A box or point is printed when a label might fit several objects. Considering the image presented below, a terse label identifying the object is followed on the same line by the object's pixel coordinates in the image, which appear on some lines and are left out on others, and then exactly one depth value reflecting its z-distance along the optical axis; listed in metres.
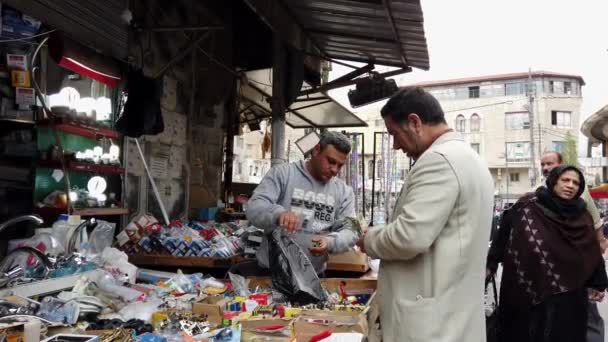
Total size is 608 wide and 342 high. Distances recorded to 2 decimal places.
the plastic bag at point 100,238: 3.09
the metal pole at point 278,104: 5.69
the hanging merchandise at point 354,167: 10.13
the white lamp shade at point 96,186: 4.14
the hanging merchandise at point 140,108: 4.25
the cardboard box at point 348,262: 3.74
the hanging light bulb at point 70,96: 3.75
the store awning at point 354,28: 4.75
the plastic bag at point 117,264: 2.81
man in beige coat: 1.85
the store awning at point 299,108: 8.73
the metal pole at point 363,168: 10.31
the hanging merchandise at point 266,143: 11.33
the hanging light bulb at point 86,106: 3.94
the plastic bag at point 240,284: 2.77
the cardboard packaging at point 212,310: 2.27
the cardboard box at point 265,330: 2.04
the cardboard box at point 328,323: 2.08
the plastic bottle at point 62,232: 2.84
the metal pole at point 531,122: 29.91
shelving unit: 3.51
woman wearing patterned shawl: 3.44
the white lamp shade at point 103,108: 4.20
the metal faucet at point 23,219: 2.36
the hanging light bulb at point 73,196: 3.81
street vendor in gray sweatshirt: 2.95
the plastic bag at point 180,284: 2.74
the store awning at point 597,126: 15.91
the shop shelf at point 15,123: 3.18
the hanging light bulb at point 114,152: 4.46
